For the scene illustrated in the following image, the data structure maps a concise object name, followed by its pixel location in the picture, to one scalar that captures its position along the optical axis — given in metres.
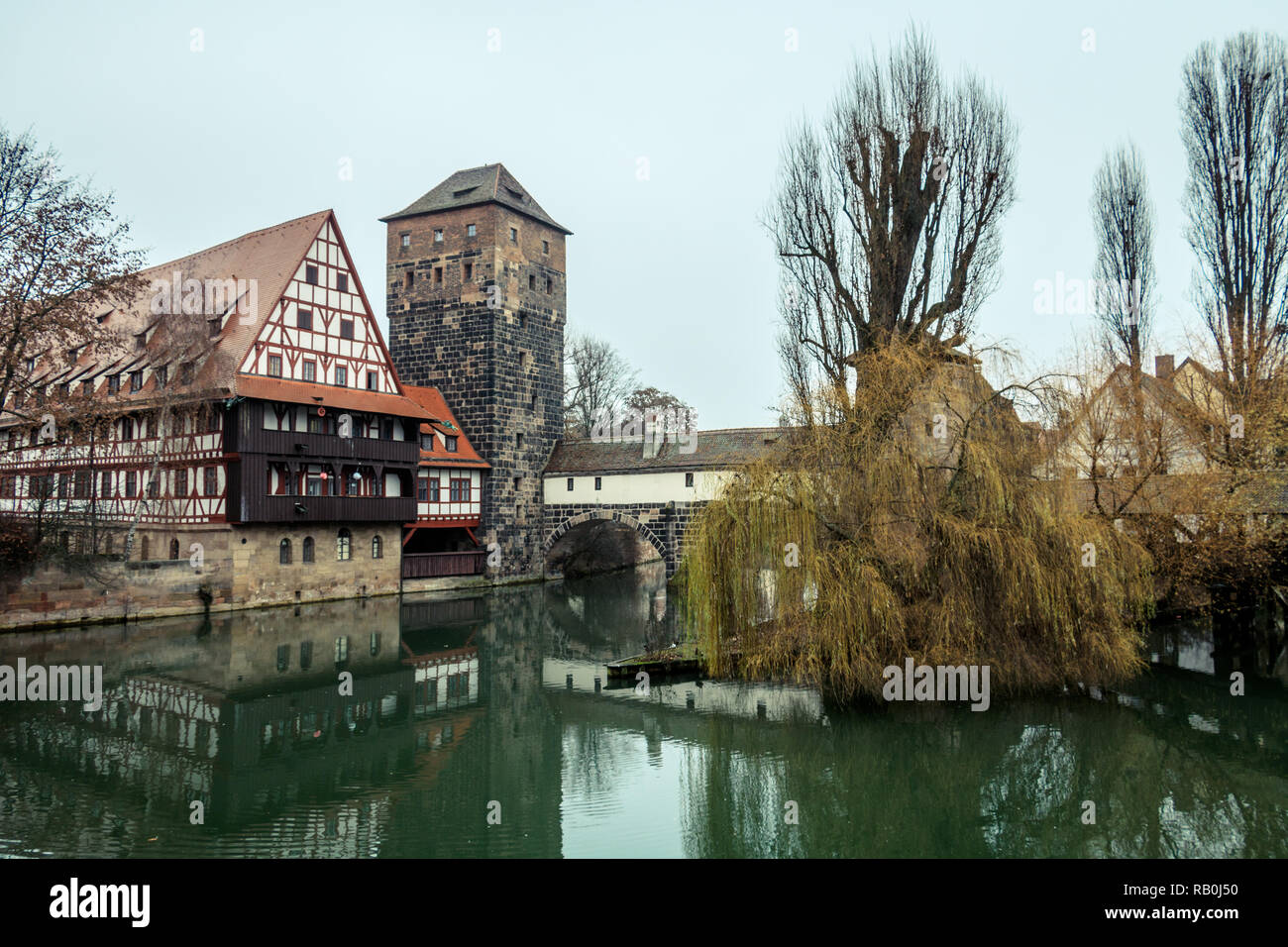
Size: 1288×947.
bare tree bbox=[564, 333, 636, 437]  47.44
